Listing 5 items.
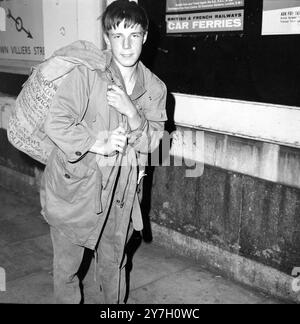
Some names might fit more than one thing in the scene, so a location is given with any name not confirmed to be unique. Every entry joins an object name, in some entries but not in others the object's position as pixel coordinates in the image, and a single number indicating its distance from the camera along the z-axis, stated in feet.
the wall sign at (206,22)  11.71
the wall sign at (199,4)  11.66
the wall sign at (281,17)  10.39
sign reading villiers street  18.58
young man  8.41
